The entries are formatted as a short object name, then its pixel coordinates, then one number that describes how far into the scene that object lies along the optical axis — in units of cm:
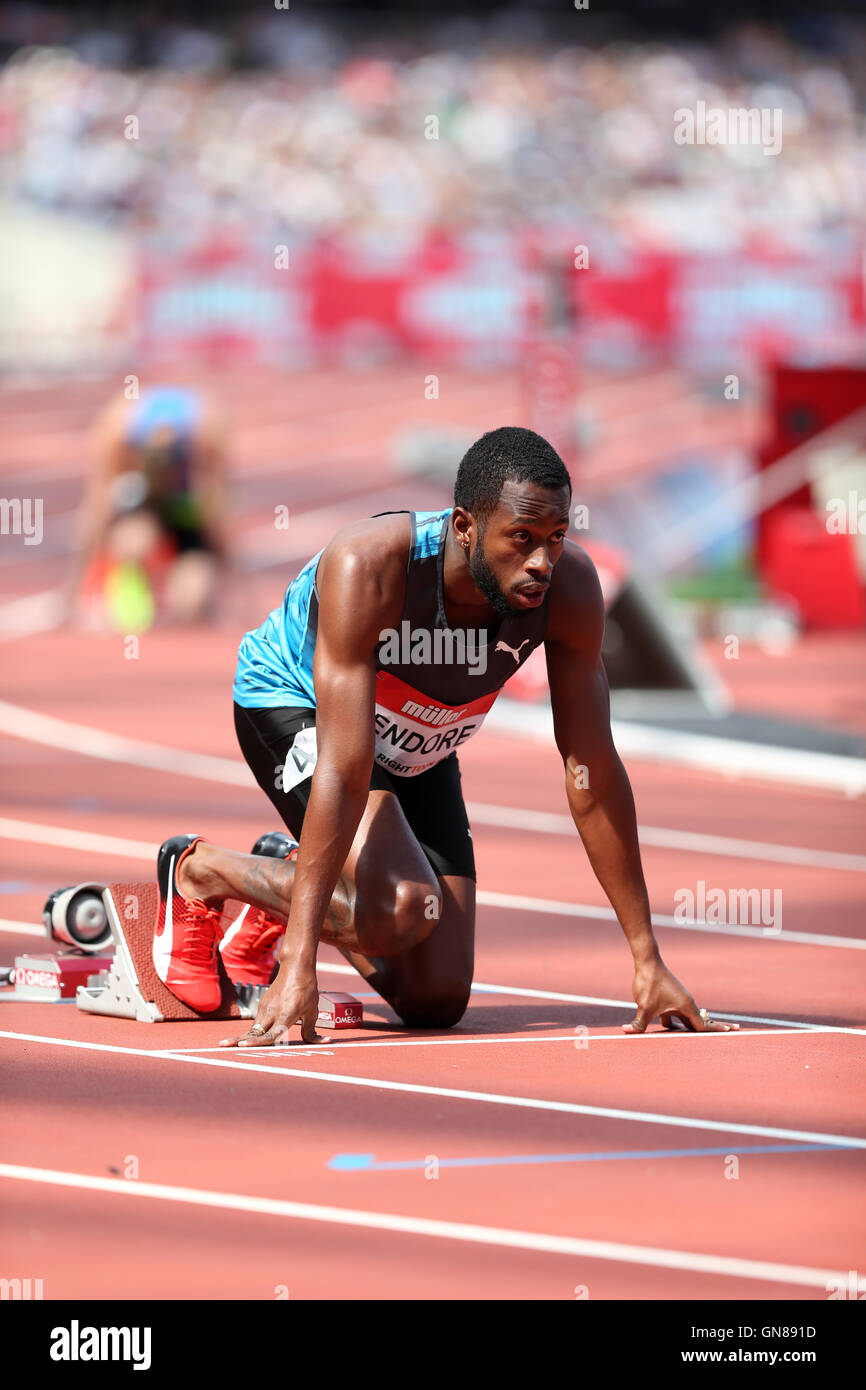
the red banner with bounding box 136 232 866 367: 3450
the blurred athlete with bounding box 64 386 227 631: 1667
